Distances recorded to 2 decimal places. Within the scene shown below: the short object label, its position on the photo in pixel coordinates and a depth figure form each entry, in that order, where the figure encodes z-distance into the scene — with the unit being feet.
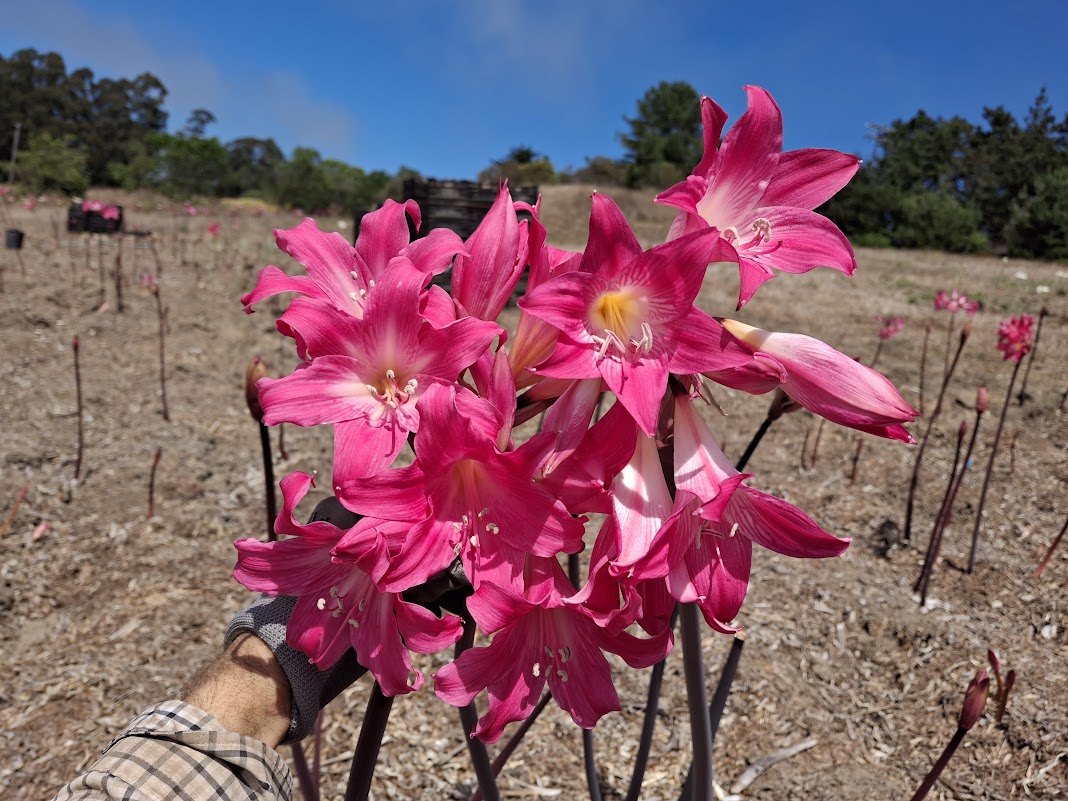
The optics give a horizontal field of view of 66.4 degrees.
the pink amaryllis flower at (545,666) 1.16
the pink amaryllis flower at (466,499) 1.04
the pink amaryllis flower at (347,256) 1.27
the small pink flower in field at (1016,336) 11.19
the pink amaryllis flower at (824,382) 1.06
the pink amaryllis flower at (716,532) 1.08
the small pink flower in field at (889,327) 16.02
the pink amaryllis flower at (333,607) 1.15
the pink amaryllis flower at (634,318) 1.06
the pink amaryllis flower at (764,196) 1.17
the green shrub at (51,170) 64.21
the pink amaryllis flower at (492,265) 1.22
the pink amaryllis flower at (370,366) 1.11
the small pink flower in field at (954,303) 14.87
